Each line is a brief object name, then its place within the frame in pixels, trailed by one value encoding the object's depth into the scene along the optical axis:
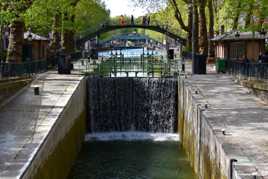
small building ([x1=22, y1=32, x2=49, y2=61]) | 39.97
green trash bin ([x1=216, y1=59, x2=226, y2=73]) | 35.81
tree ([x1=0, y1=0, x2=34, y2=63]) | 28.32
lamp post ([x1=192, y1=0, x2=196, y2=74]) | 34.63
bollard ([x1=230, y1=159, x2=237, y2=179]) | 12.16
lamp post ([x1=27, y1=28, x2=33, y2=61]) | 38.06
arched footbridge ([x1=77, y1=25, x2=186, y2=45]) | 85.21
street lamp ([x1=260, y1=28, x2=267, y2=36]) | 33.00
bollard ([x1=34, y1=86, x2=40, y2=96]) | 25.36
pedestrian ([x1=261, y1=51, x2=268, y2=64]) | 31.38
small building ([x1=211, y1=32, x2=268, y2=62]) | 36.10
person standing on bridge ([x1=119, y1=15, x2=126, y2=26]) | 87.12
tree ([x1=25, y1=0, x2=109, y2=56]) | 31.55
